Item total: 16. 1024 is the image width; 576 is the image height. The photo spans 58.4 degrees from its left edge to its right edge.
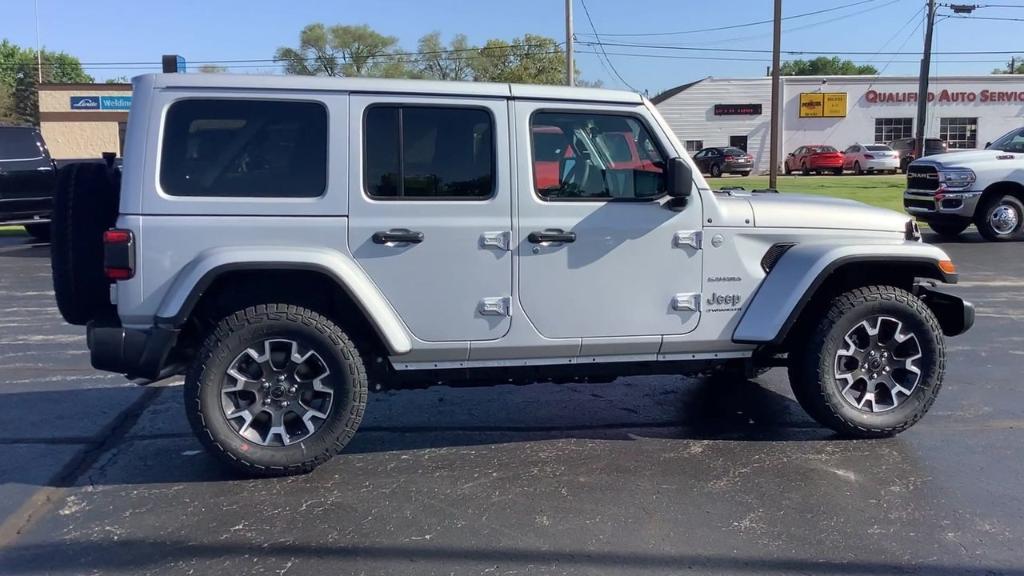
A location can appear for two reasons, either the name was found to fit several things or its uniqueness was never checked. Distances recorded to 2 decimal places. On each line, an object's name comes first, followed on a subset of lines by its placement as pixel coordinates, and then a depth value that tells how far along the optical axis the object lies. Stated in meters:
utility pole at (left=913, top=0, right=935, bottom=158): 38.72
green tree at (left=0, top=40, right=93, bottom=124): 72.00
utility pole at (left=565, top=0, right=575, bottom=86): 30.96
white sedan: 44.72
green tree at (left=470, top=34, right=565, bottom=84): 60.53
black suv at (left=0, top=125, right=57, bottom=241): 15.43
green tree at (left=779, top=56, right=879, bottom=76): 105.81
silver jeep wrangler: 4.55
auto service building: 53.25
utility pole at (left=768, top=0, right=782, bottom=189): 27.12
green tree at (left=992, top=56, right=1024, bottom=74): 98.50
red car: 45.44
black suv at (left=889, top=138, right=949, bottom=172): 46.47
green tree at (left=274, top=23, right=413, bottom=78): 60.47
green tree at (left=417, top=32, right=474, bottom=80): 64.62
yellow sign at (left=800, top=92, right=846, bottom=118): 53.75
